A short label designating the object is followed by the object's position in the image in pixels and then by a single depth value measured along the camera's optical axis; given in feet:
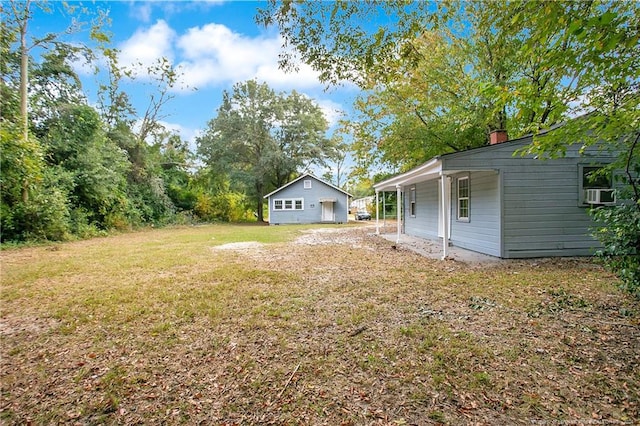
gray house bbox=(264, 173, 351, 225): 82.84
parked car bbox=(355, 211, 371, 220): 108.02
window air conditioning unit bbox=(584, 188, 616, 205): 24.16
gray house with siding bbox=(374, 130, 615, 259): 23.91
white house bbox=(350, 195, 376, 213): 184.38
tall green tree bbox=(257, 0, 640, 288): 9.52
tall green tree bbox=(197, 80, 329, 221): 88.58
